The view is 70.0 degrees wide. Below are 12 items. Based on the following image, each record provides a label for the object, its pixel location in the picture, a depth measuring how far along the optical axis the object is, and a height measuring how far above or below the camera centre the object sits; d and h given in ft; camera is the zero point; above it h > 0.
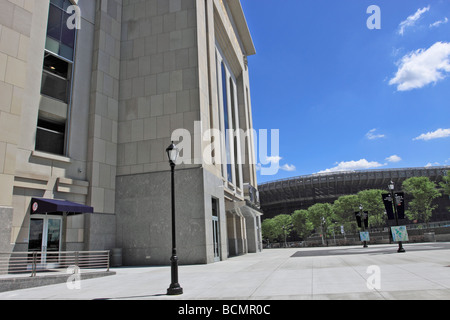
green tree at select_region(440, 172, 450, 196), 194.49 +22.46
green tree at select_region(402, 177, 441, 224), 224.12 +22.16
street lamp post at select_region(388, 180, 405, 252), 91.20 +11.18
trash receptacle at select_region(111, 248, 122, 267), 69.31 -3.39
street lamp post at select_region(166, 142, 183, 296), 30.94 -2.37
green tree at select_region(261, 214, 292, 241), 300.81 +5.71
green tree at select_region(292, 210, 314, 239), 296.71 +8.49
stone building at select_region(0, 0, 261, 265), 56.49 +24.09
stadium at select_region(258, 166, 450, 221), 322.34 +45.73
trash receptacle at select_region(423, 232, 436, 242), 135.27 -5.05
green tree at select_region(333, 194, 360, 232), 265.75 +15.19
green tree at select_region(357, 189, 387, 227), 253.24 +18.96
